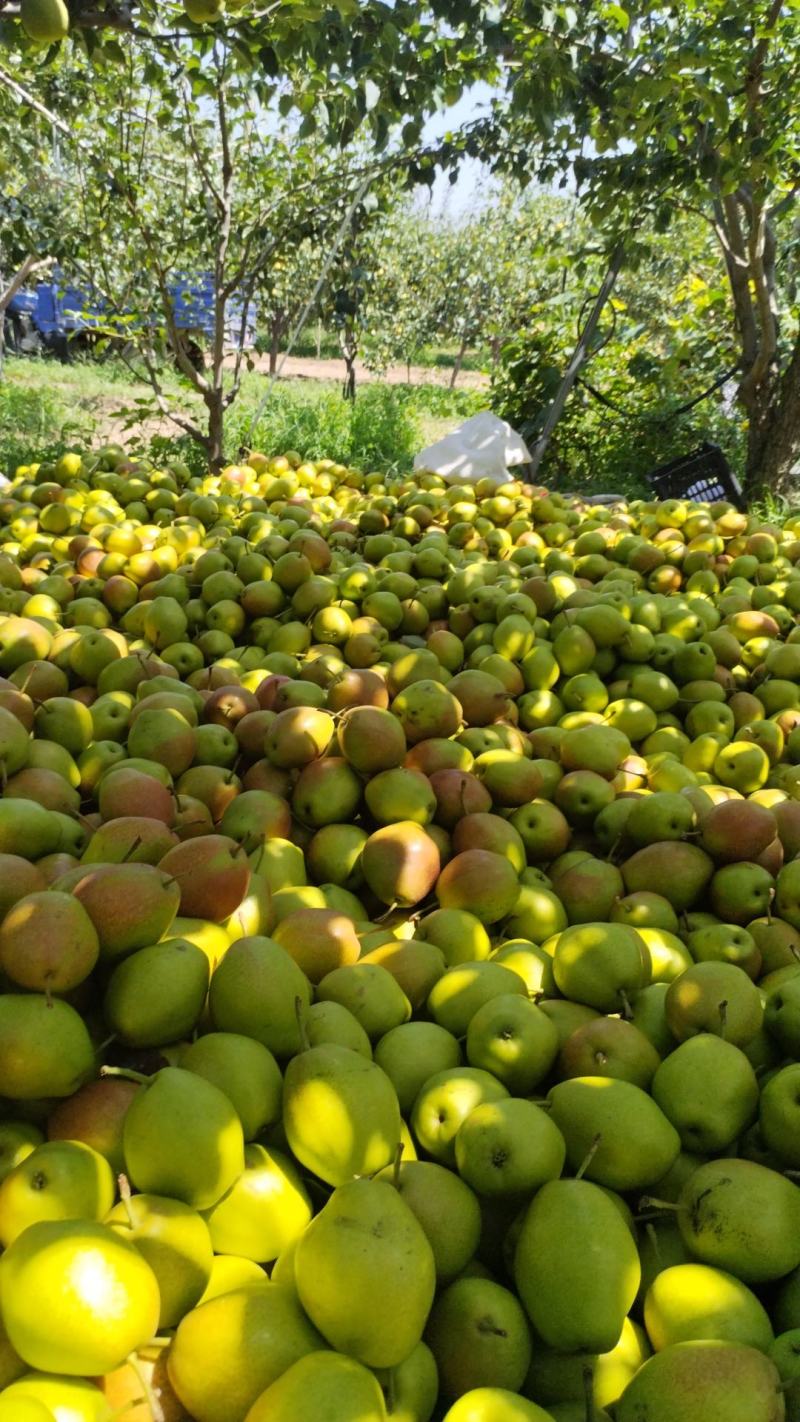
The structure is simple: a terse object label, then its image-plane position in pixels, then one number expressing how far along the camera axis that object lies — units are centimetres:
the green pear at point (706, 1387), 44
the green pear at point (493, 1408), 45
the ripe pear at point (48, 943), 57
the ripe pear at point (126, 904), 62
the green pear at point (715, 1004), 67
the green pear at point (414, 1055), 66
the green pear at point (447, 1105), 61
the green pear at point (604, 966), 73
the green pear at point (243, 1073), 58
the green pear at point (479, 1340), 51
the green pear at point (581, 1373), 51
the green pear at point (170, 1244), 49
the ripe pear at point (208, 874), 70
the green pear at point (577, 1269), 50
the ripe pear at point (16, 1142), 53
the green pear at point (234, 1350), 46
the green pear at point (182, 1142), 52
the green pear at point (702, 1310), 51
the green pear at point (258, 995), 63
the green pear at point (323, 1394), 43
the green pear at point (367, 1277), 47
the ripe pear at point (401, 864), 87
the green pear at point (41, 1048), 54
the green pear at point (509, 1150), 56
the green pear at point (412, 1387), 48
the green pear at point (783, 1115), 60
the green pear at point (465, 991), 71
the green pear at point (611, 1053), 66
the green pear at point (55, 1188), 48
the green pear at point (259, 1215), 55
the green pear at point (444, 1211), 55
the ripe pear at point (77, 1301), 43
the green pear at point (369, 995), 69
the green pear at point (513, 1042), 66
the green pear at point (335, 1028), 63
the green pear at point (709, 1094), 62
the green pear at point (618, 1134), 59
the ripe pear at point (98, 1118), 56
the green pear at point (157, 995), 60
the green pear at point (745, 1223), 54
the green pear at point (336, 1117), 56
